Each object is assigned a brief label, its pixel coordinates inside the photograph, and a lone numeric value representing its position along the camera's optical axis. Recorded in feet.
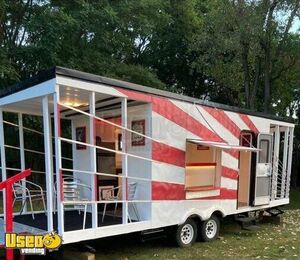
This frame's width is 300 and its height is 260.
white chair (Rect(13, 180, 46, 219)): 24.29
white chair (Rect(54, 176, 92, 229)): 20.90
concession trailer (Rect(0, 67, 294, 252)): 19.76
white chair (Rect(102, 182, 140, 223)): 23.15
